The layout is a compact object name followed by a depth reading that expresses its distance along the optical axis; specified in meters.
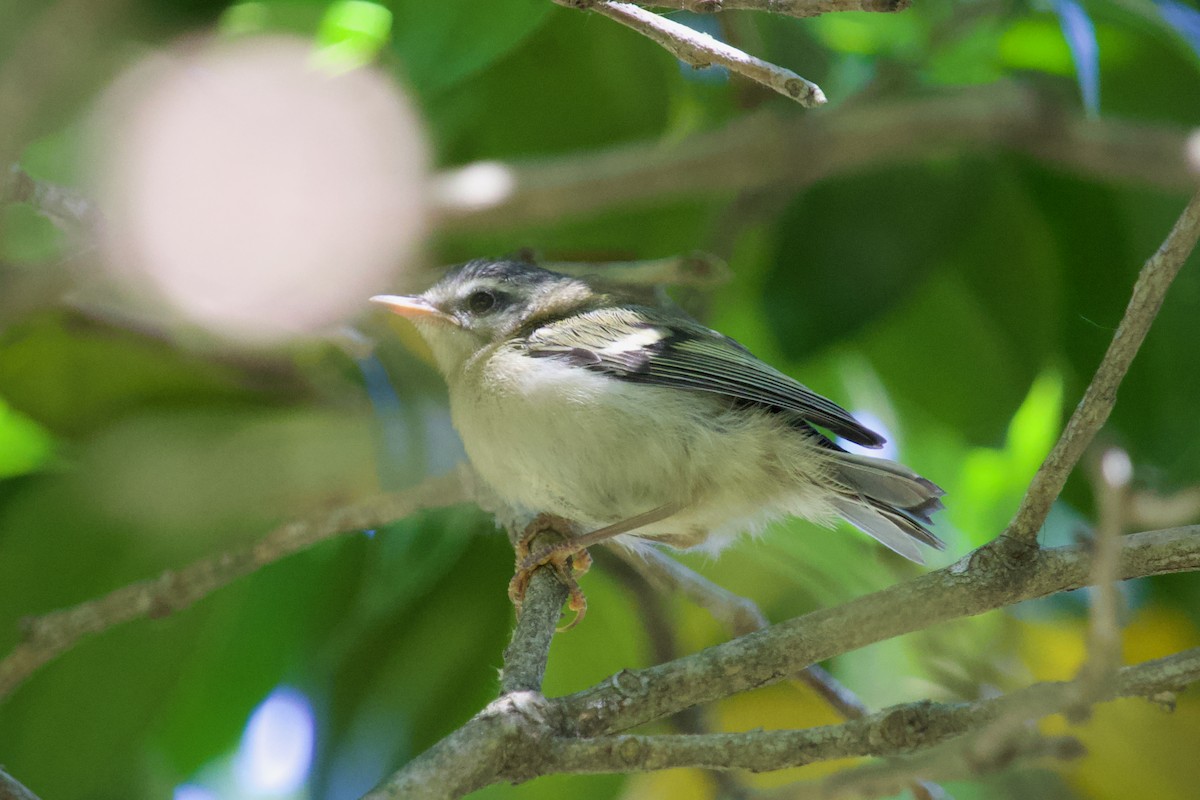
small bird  5.84
